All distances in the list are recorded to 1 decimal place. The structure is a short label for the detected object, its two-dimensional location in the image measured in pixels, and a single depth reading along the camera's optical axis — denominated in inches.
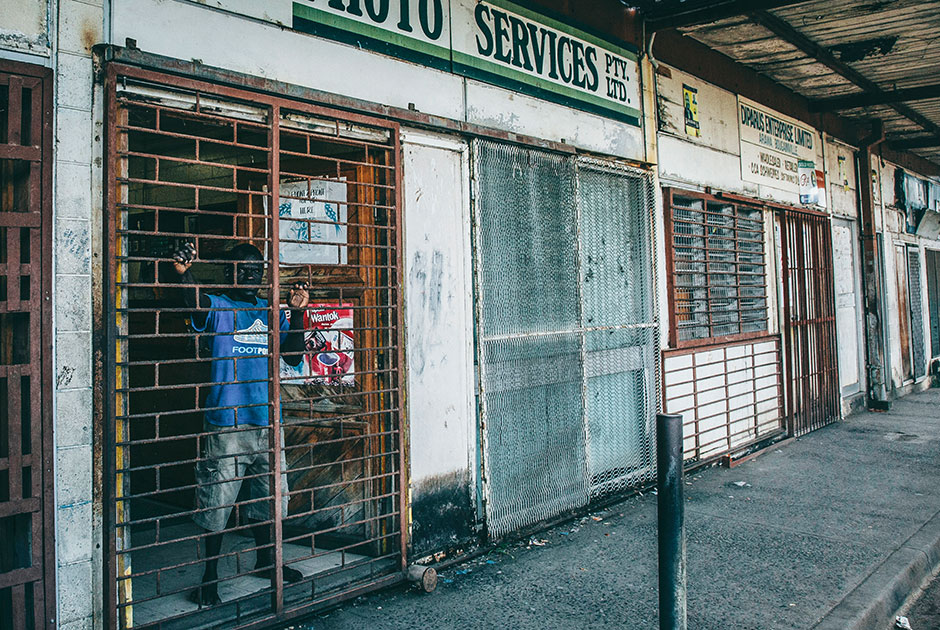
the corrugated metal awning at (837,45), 272.4
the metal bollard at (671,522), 113.7
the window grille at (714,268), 282.4
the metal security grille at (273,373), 130.6
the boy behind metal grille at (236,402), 153.3
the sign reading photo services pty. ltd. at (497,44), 165.6
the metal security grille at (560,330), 198.4
